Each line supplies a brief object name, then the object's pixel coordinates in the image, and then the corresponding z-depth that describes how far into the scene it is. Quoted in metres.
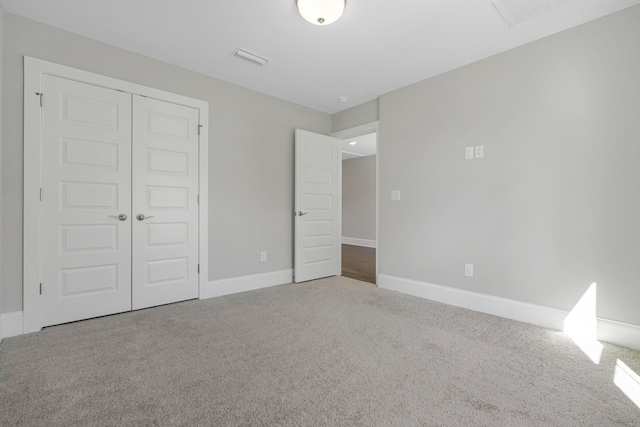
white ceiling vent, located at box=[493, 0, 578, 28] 2.11
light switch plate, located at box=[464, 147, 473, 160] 3.02
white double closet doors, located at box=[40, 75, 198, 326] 2.47
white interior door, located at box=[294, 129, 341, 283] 4.02
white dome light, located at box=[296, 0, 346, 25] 2.02
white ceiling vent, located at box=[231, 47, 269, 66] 2.79
